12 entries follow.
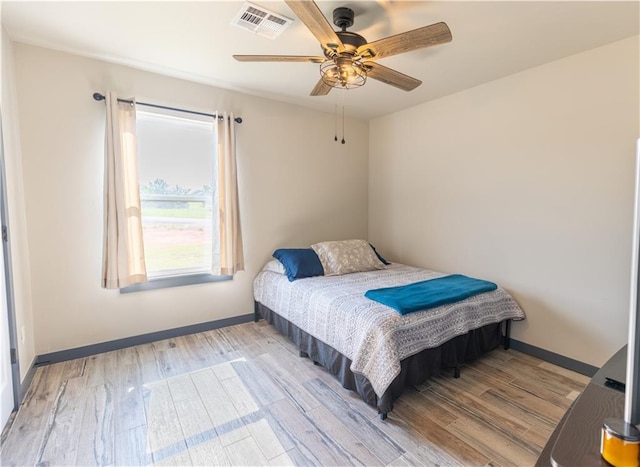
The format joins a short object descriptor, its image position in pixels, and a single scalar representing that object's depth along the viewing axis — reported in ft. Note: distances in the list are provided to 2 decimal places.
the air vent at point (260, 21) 6.36
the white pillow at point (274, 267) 10.96
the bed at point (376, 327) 6.64
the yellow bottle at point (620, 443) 2.32
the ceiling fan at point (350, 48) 5.31
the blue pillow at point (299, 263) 10.34
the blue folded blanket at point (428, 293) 7.46
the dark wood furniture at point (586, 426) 2.57
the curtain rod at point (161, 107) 8.56
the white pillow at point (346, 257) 11.05
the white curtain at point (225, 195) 10.50
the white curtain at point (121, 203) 8.64
